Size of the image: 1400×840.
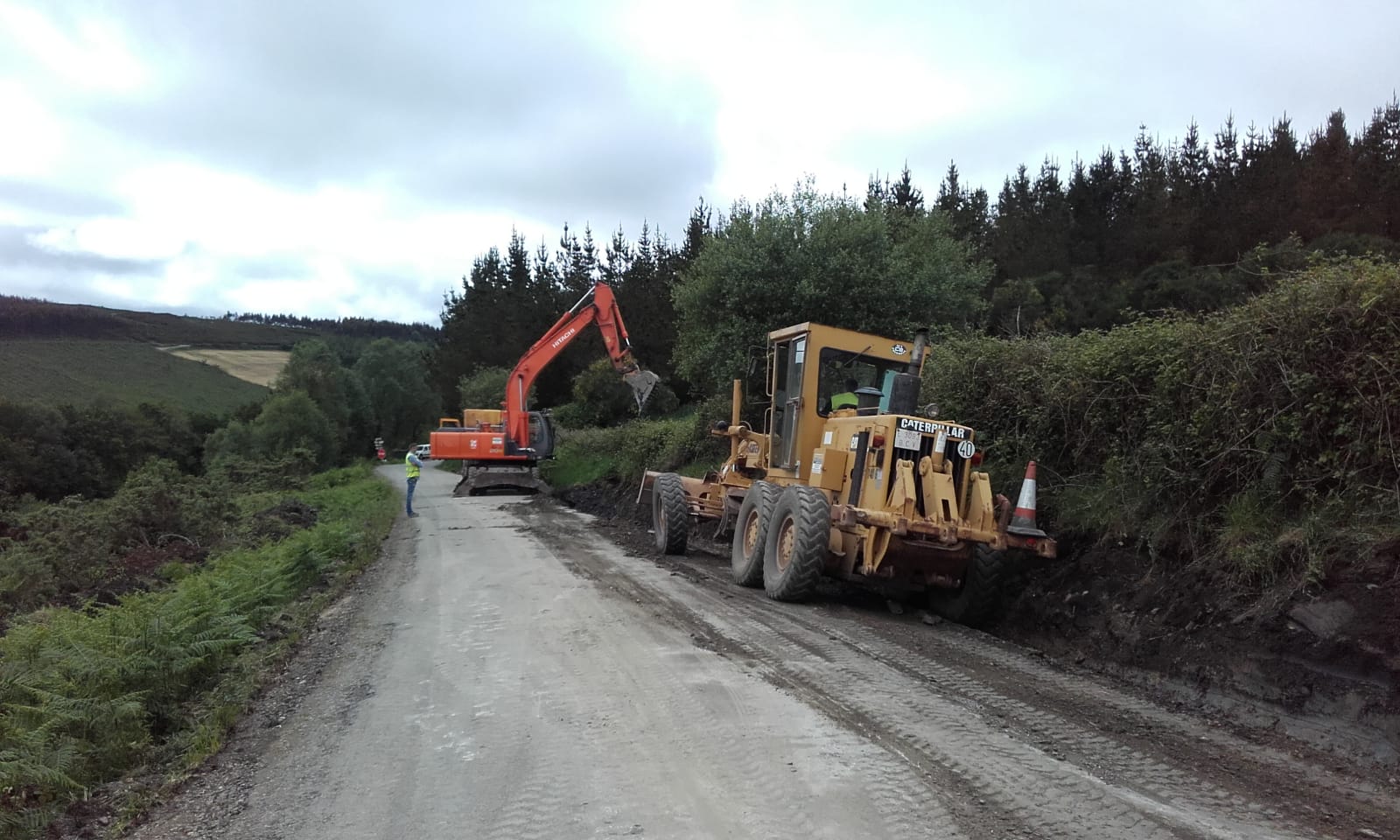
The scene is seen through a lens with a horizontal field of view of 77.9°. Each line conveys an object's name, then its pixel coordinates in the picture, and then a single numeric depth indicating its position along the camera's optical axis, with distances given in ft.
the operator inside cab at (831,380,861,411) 32.37
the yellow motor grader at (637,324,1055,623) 25.54
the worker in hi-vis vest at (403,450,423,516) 65.92
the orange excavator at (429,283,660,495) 77.82
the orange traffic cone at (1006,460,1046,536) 24.20
